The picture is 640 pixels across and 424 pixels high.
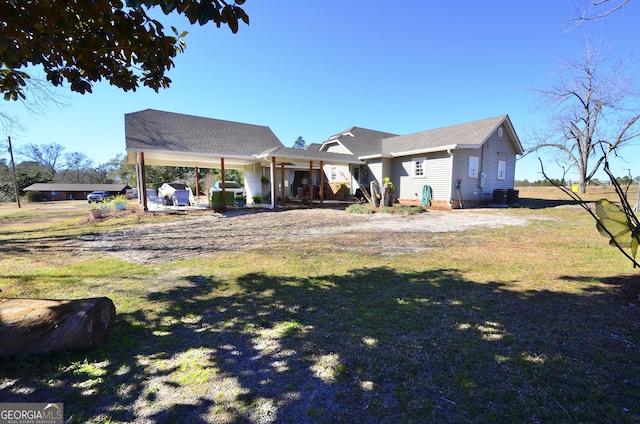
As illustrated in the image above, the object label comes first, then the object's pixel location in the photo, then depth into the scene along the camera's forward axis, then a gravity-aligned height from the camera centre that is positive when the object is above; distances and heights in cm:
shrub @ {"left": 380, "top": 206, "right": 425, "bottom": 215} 1288 -92
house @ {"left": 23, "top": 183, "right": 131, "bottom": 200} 5225 +65
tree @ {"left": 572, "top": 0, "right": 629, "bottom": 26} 422 +287
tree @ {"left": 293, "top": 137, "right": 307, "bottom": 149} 6583 +1194
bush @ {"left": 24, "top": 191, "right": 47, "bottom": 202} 4253 -55
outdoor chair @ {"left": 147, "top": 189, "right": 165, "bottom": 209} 1705 -58
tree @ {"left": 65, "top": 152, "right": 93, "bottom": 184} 7056 +707
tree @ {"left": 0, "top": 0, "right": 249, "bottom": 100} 250 +180
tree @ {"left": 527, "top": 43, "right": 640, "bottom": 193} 2278 +514
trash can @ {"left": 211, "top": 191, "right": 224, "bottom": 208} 1472 -39
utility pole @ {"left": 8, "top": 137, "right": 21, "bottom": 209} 2913 +341
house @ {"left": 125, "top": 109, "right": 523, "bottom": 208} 1441 +202
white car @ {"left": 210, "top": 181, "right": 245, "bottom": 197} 1976 +37
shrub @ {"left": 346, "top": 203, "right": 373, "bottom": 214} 1313 -88
